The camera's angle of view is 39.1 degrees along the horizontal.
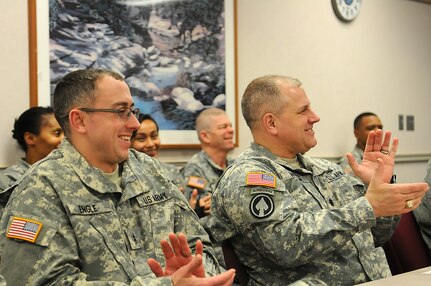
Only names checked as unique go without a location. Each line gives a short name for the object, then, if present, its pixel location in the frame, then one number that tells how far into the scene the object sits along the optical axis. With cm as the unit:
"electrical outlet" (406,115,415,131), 608
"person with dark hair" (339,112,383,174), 534
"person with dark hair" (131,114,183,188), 388
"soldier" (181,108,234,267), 400
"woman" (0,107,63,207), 344
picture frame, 364
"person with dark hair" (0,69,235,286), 166
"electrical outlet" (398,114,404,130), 599
